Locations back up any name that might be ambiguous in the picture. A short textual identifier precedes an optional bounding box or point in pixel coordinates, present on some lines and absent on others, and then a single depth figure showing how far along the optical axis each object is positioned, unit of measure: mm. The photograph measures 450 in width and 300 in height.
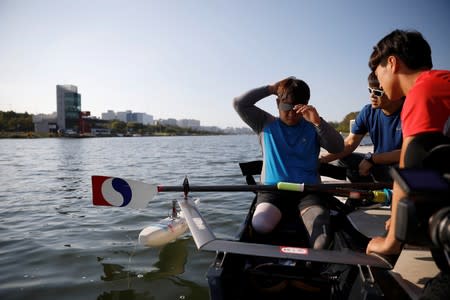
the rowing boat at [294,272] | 1794
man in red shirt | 1399
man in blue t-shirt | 3676
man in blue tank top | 2988
